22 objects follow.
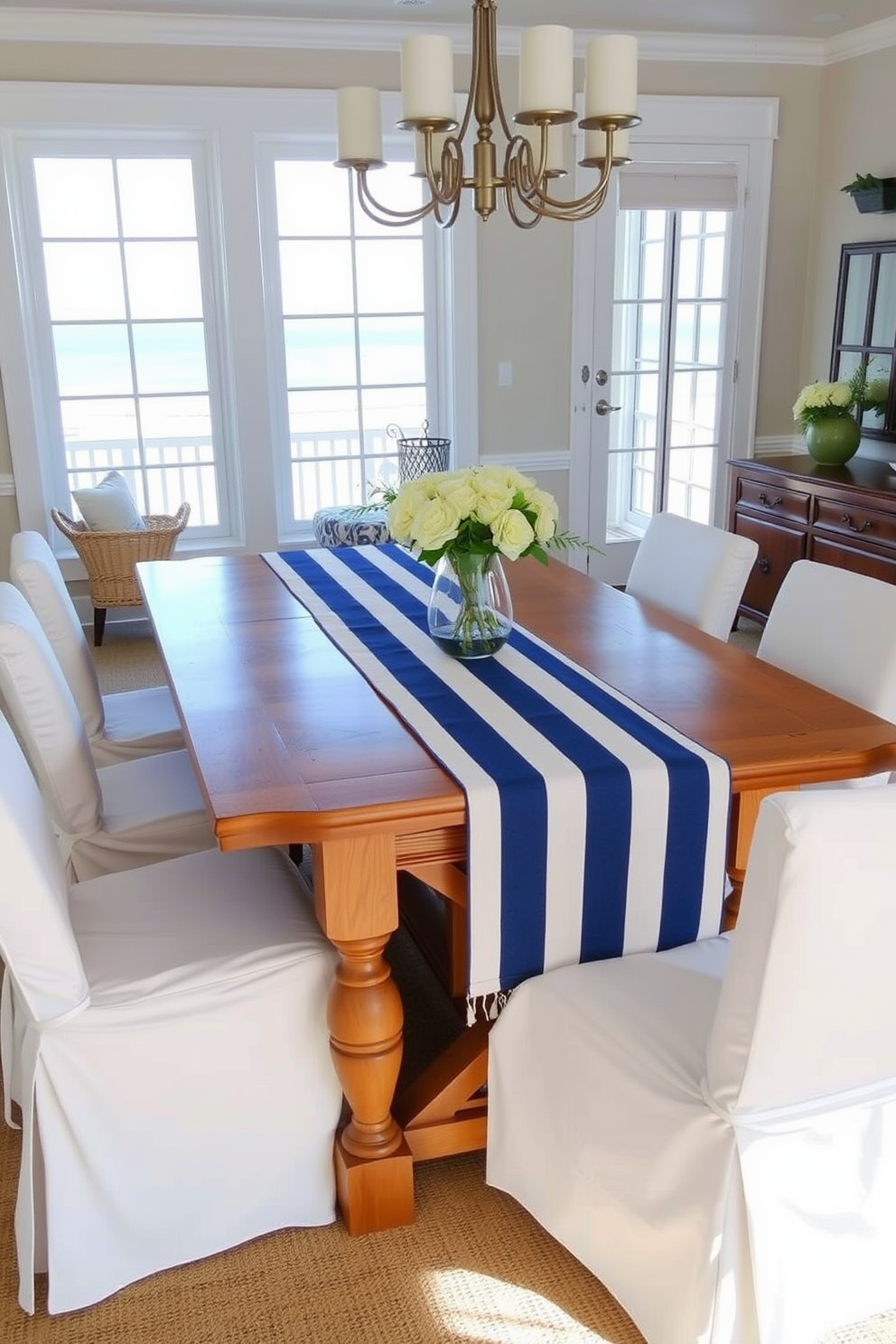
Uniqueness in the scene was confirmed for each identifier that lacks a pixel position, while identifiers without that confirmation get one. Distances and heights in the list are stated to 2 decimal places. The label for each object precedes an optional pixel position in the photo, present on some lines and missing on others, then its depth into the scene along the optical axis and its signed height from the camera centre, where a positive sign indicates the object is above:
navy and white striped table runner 1.70 -0.75
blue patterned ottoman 4.69 -0.85
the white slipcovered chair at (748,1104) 1.30 -1.01
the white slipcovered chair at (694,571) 2.65 -0.61
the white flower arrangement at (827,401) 4.70 -0.37
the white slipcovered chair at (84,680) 2.55 -0.81
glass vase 2.20 -0.57
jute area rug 1.67 -1.43
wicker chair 4.79 -0.96
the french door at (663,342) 5.31 -0.15
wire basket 5.04 -0.61
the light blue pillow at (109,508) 4.83 -0.78
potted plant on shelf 4.72 +0.46
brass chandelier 2.21 +0.39
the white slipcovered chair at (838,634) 2.17 -0.63
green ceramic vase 4.71 -0.52
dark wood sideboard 4.24 -0.80
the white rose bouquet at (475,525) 2.02 -0.37
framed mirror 4.79 -0.07
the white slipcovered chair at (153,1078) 1.63 -1.09
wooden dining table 1.64 -0.67
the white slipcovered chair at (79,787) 2.08 -0.92
